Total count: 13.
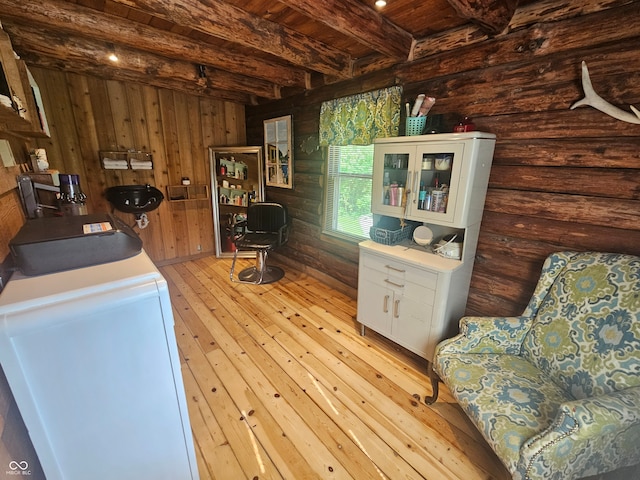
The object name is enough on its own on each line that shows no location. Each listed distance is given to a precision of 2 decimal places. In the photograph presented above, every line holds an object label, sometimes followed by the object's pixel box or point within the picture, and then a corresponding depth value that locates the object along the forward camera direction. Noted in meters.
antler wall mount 1.32
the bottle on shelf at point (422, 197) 1.89
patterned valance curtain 2.23
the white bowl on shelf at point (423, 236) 2.07
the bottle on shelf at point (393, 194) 2.06
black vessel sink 3.15
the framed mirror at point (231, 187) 3.81
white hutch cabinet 1.70
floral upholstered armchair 0.97
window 2.69
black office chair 3.32
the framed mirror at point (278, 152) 3.34
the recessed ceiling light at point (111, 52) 2.30
